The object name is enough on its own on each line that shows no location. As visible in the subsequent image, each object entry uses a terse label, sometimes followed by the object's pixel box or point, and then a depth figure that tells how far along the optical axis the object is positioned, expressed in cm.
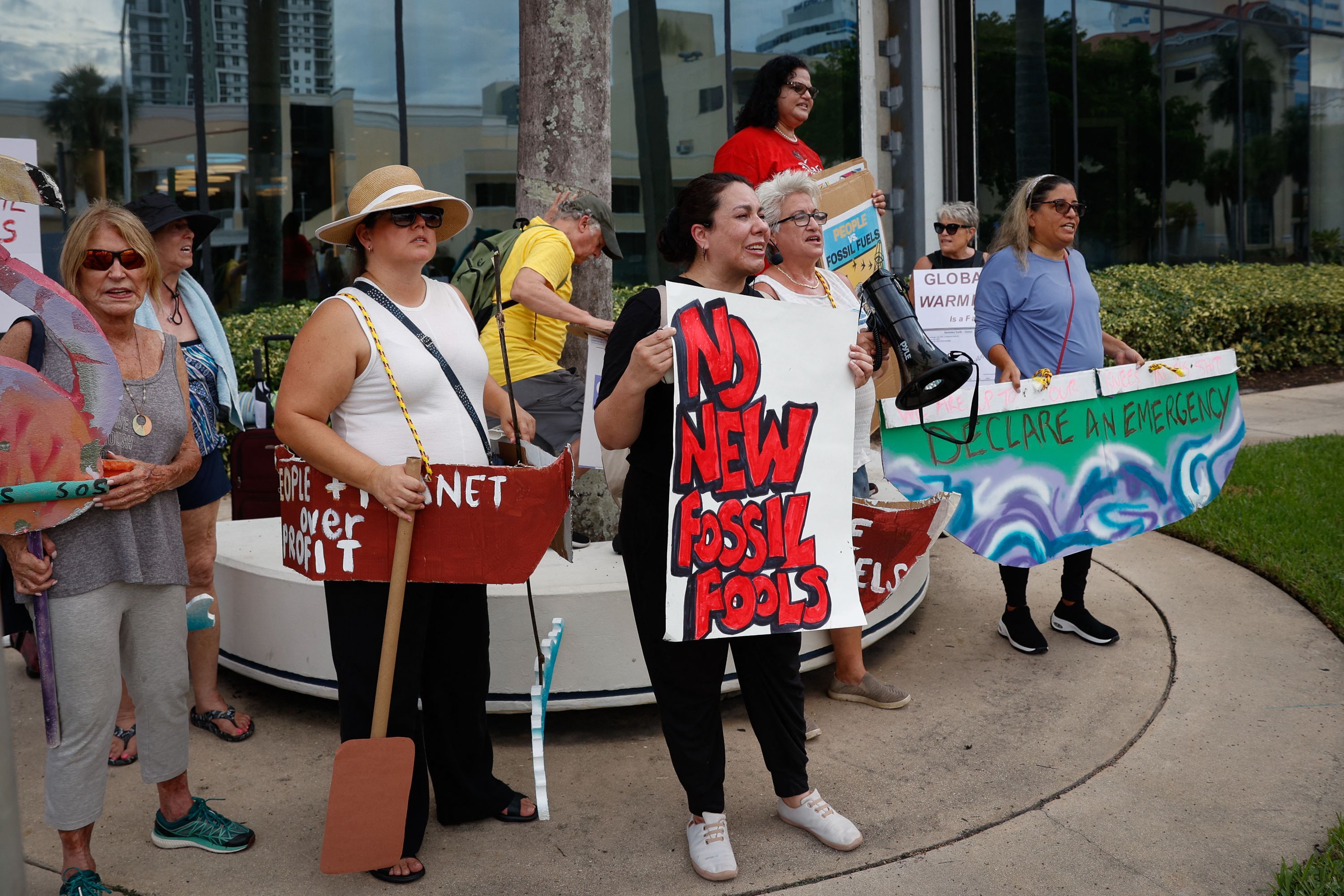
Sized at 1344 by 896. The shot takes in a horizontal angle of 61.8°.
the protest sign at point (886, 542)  401
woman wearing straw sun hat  286
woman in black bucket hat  384
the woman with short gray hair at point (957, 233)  746
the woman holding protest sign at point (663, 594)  293
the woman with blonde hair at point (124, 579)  291
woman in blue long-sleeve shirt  461
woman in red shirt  510
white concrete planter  391
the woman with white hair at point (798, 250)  349
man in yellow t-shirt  437
